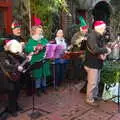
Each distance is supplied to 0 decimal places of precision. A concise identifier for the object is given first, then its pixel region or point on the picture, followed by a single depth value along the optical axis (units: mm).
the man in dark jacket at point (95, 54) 3646
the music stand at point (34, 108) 3416
